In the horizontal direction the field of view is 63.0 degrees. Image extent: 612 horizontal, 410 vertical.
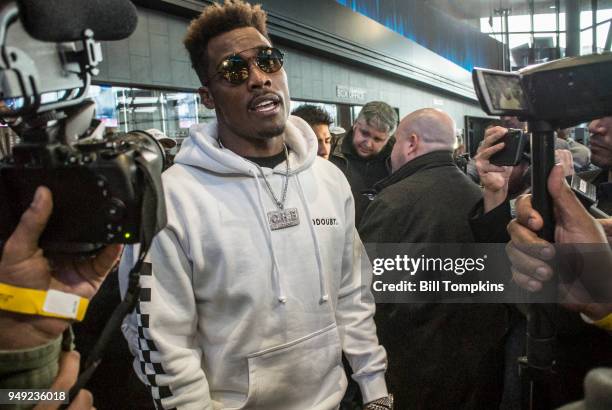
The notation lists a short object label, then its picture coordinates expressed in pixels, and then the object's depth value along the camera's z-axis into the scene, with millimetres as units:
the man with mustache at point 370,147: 3586
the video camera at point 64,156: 747
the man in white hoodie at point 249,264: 1298
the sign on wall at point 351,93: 8273
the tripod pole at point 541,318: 1108
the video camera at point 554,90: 1025
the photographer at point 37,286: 760
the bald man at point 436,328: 2113
